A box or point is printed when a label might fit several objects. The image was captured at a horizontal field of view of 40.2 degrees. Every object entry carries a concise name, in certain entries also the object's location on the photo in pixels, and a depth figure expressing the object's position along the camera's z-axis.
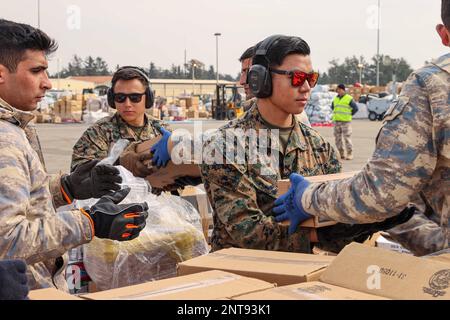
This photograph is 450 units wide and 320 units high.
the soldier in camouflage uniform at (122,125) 4.70
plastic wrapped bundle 3.19
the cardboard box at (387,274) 1.59
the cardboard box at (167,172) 3.37
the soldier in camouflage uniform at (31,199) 1.96
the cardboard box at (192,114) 37.09
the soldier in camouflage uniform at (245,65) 4.91
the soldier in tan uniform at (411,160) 1.86
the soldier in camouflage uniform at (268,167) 2.73
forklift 31.50
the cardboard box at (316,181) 2.28
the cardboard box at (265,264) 1.89
